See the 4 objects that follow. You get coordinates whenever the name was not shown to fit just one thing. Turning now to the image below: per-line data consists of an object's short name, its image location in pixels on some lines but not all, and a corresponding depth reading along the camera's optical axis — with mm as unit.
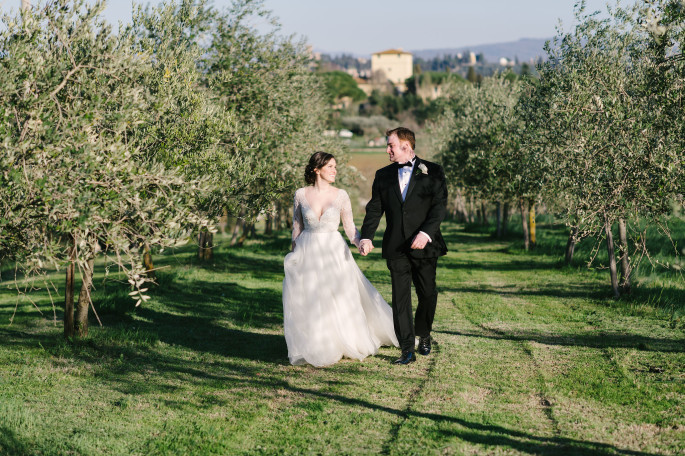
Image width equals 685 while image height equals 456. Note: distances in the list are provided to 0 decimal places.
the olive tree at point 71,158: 6367
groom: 8680
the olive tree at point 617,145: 9023
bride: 8844
